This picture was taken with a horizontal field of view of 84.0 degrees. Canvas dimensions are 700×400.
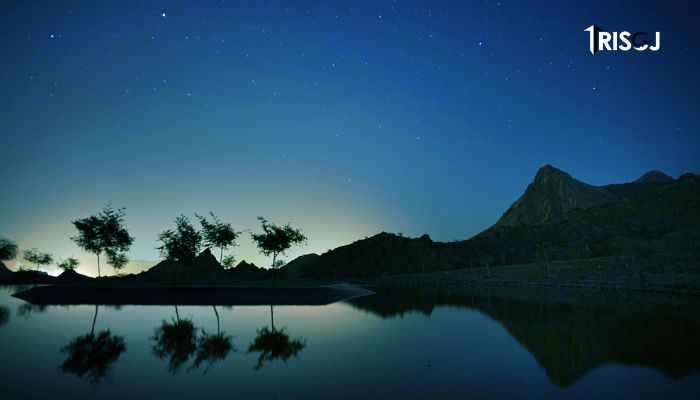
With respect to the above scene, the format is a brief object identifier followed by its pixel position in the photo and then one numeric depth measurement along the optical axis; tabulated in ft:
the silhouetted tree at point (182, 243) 221.87
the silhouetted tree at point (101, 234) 204.44
